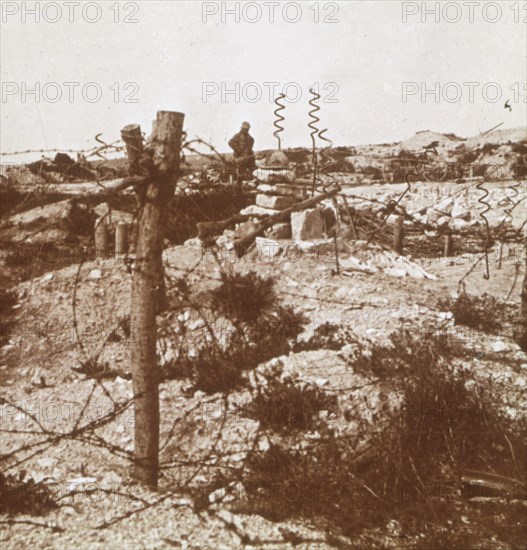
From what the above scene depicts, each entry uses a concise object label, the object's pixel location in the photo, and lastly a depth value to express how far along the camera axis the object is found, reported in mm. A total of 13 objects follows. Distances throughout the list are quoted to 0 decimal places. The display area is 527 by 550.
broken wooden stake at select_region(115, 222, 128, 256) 10539
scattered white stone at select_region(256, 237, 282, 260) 9664
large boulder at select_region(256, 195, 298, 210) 10992
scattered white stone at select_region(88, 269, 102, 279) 9367
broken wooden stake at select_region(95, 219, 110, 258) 10164
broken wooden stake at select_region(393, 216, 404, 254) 10967
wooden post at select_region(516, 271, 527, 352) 5582
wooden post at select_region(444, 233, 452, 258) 11922
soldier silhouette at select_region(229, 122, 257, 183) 13578
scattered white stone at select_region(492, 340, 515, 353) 6043
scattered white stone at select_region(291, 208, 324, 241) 10398
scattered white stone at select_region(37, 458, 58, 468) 4636
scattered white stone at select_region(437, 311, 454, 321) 7062
